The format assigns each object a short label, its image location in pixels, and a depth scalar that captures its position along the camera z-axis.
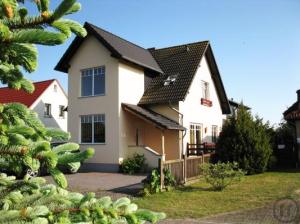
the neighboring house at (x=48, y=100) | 36.16
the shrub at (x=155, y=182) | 12.66
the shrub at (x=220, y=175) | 13.75
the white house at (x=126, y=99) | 21.59
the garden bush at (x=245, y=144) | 18.89
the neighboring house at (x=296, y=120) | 21.92
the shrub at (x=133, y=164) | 20.38
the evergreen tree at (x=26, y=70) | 1.91
